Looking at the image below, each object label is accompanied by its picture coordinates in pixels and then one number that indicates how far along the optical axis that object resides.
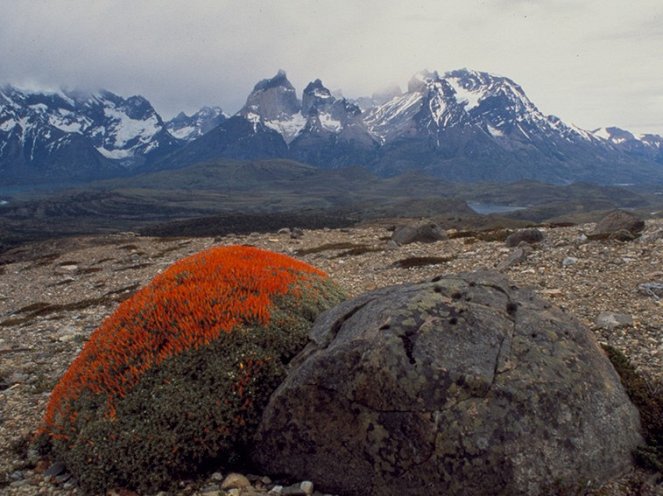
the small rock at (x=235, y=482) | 7.56
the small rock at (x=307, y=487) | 7.31
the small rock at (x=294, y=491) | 7.27
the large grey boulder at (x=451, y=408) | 6.59
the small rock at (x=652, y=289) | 14.13
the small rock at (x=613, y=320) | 11.73
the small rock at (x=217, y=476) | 7.84
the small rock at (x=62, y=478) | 8.22
